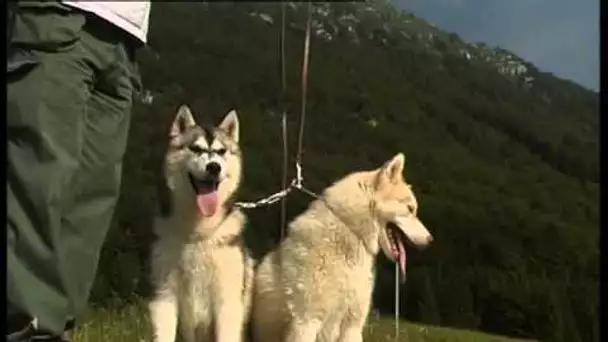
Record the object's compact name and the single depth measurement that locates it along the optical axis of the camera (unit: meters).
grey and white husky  2.79
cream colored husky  2.88
